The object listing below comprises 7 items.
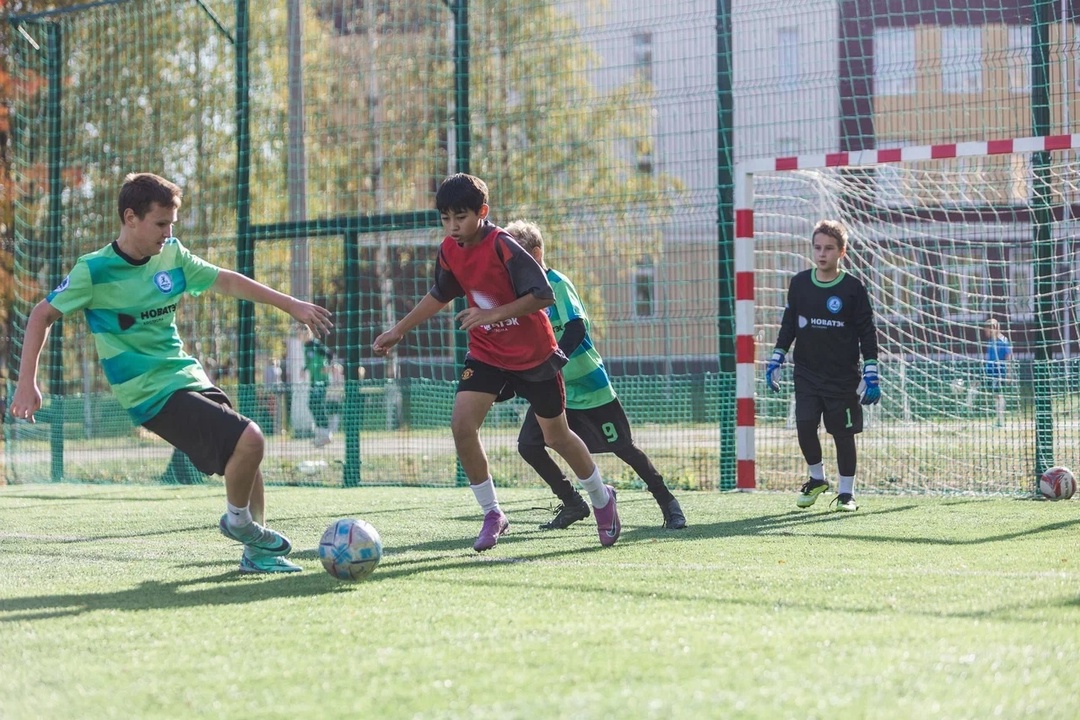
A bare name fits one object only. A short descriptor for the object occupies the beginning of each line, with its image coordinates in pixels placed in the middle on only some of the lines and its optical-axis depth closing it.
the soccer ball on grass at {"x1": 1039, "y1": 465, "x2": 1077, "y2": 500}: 16.14
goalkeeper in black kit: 15.23
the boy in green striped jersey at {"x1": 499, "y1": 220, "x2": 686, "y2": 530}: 13.62
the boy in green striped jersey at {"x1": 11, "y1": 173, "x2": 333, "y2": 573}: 10.16
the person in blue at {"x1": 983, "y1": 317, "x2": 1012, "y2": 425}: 19.61
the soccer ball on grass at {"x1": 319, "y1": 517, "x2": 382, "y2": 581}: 9.35
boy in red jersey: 11.07
